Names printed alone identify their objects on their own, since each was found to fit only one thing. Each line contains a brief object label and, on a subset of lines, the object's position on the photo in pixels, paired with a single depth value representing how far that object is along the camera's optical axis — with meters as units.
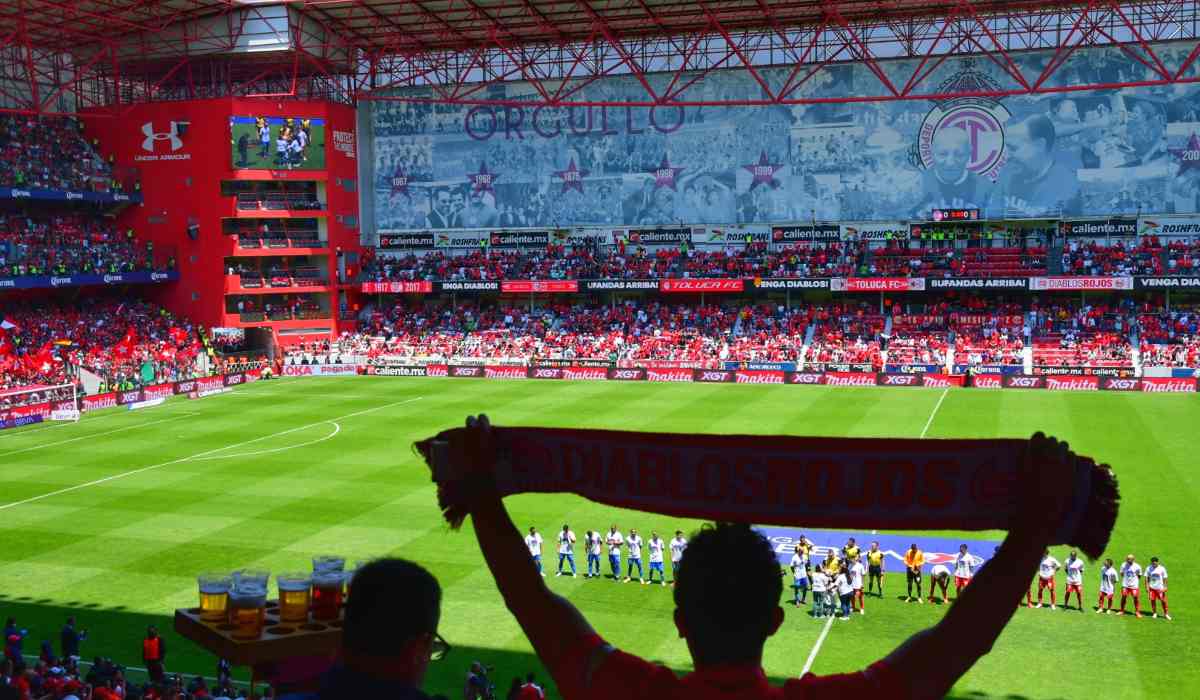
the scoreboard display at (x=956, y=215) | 61.00
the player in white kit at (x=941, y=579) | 21.66
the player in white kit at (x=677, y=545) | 22.53
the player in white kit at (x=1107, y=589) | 21.09
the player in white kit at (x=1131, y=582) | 20.88
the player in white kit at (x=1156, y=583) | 20.53
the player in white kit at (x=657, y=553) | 23.34
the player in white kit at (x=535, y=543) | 23.67
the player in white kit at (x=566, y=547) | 24.00
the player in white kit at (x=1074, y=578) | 21.20
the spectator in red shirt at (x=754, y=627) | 2.61
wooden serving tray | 4.12
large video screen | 62.38
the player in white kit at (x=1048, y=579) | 21.50
